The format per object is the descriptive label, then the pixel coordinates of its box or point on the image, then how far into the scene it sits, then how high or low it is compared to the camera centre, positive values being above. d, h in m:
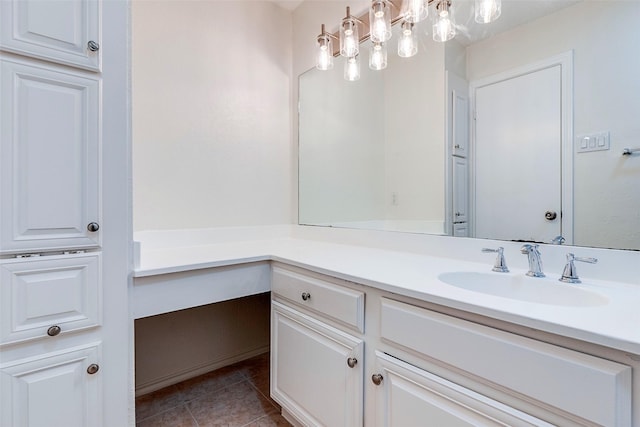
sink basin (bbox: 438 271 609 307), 0.89 -0.24
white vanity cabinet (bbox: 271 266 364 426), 1.06 -0.54
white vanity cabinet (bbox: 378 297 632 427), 0.58 -0.36
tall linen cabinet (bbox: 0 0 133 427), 0.89 -0.01
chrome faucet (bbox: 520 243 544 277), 1.02 -0.16
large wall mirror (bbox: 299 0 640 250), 0.98 +0.33
